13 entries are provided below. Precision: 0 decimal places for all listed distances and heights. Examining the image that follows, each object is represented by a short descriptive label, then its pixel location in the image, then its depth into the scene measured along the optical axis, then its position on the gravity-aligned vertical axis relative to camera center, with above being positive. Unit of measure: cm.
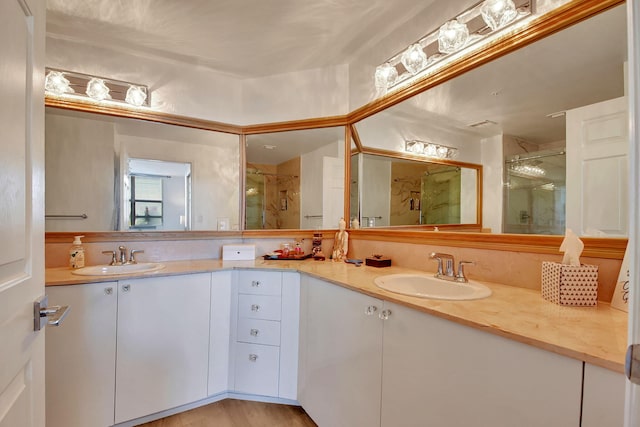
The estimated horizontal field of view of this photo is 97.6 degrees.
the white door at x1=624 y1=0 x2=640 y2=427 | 40 +4
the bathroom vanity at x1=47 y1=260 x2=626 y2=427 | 68 -53
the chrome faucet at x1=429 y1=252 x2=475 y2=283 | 130 -27
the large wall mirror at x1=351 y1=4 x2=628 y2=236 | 94 +35
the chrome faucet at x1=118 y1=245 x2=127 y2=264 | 179 -28
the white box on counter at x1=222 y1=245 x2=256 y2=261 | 202 -30
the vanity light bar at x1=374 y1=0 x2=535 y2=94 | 118 +86
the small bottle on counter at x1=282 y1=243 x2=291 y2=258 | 209 -29
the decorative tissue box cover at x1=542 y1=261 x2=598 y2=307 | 91 -23
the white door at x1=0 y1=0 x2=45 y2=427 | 55 +0
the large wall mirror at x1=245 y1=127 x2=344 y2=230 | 221 +25
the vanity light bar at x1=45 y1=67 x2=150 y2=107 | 171 +79
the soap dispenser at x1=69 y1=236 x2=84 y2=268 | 165 -27
